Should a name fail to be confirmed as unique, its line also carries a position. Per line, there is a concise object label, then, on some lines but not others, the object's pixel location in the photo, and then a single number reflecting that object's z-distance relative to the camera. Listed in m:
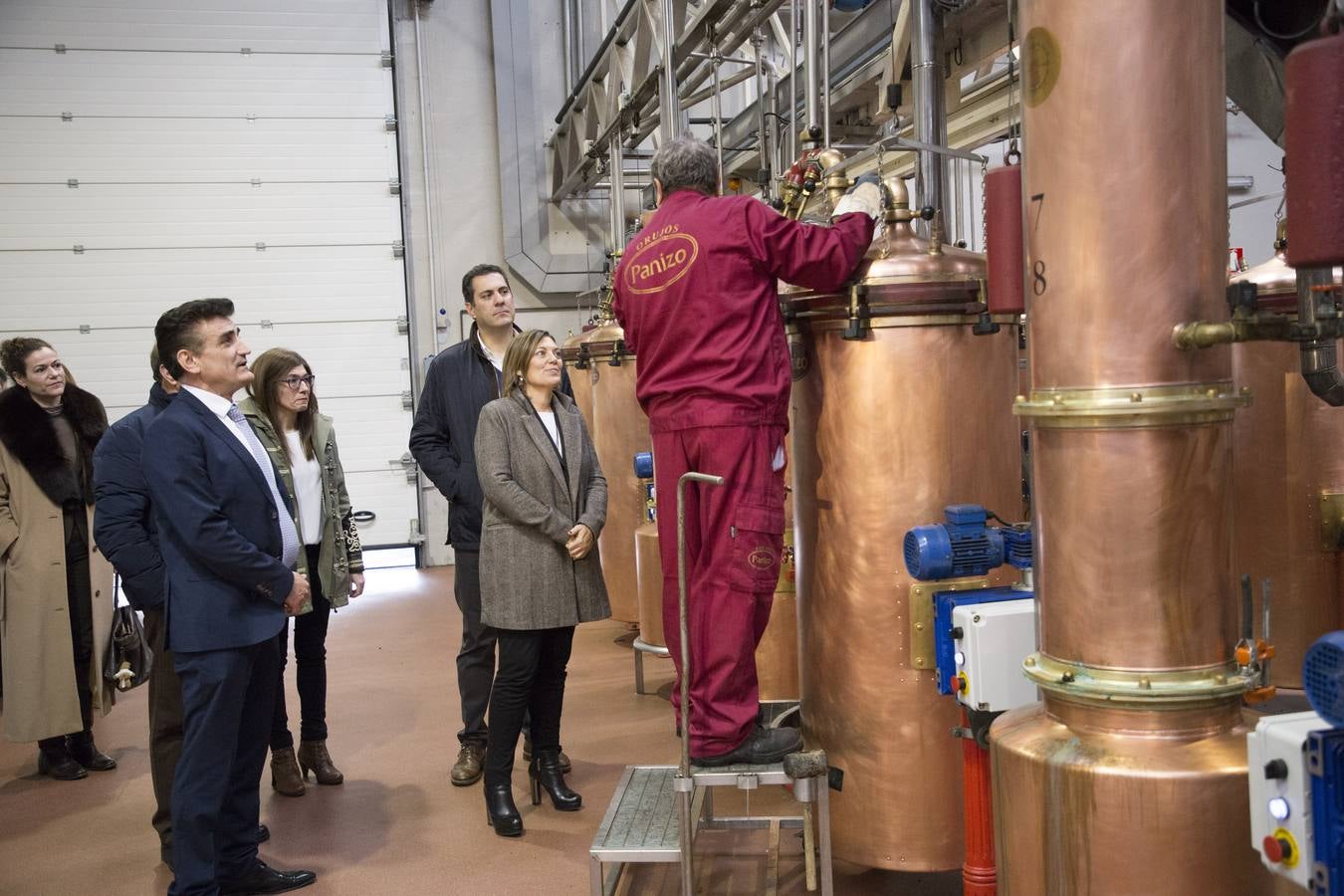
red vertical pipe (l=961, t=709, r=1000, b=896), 2.47
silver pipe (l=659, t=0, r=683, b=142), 5.28
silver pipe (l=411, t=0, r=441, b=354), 9.73
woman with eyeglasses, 4.07
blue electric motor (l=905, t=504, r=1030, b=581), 2.49
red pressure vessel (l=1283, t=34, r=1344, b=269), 1.47
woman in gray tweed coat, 3.57
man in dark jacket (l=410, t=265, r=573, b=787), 4.12
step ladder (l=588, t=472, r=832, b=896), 2.57
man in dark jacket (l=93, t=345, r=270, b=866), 3.44
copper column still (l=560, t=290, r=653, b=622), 5.83
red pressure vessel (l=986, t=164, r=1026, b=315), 2.08
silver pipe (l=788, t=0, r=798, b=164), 3.74
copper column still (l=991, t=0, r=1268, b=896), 1.74
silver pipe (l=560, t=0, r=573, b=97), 9.50
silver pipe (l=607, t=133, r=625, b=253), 6.96
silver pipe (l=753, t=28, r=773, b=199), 4.72
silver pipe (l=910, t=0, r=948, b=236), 3.25
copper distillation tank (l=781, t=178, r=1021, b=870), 2.71
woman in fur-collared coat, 4.31
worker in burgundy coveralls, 2.69
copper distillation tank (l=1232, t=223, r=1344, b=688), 3.11
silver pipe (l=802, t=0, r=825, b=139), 3.20
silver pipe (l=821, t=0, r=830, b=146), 3.15
